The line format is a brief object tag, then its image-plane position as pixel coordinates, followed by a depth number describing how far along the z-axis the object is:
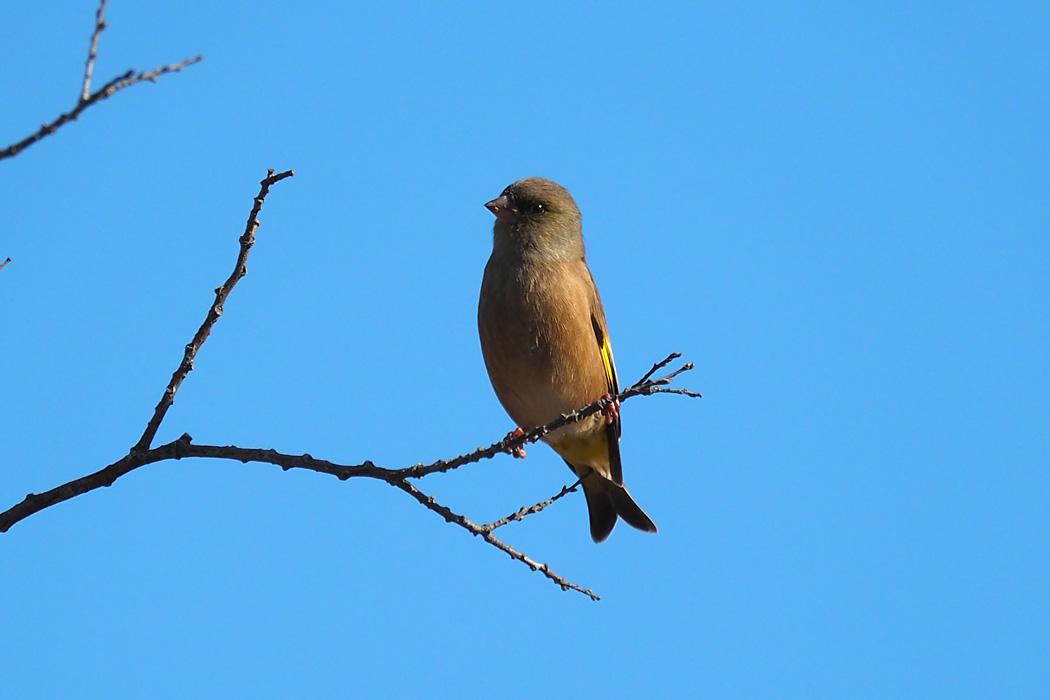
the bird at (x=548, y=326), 12.01
